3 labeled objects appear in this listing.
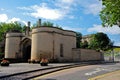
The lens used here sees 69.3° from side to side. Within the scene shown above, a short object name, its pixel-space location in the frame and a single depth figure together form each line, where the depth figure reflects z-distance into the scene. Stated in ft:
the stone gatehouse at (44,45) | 51.79
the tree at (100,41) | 100.16
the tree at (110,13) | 18.51
